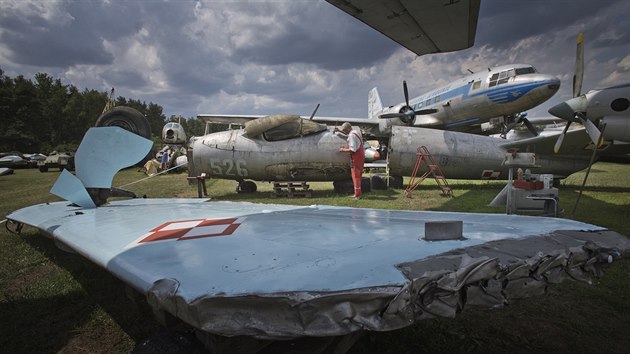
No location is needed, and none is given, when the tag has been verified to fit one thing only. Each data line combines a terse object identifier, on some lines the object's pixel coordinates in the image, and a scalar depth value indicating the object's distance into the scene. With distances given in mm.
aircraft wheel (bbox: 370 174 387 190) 10484
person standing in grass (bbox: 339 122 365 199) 8703
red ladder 9574
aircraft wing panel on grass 1078
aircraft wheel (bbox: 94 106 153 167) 5258
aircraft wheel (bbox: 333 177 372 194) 9773
